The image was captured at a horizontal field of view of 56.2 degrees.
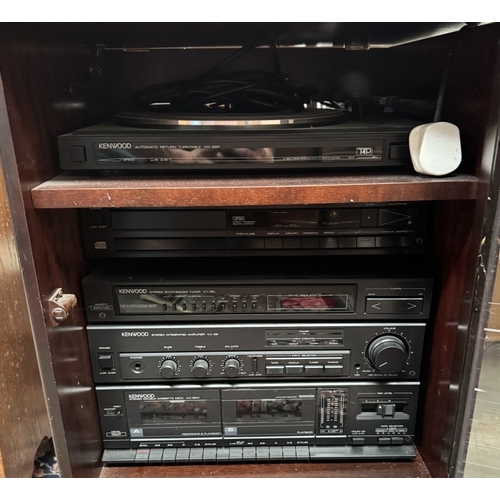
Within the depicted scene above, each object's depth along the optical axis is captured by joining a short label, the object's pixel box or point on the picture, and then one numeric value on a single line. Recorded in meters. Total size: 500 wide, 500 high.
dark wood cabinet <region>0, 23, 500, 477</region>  0.54
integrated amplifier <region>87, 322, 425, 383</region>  0.71
